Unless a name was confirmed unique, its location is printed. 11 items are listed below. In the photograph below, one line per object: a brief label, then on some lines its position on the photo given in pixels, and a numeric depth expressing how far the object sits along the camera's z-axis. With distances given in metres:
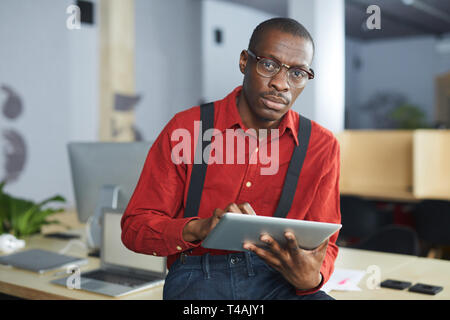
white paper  1.66
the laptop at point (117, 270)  1.68
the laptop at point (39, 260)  1.88
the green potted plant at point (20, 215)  2.43
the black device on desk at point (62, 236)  2.52
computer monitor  2.13
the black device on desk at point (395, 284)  1.66
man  1.24
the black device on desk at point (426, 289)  1.61
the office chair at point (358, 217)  3.97
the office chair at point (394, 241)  2.49
